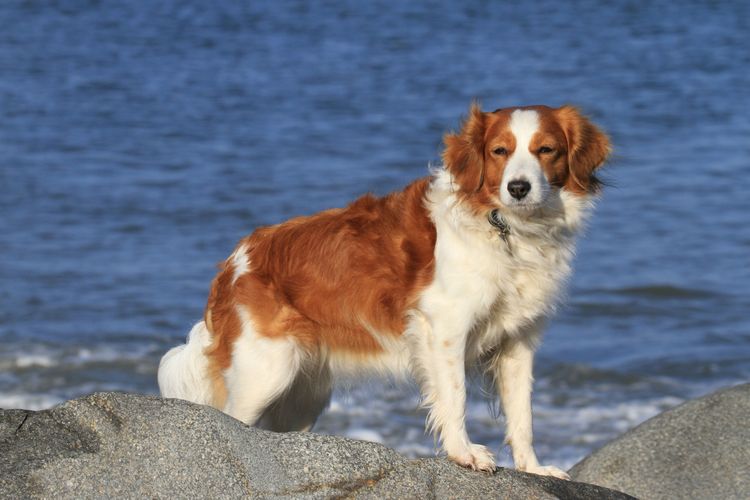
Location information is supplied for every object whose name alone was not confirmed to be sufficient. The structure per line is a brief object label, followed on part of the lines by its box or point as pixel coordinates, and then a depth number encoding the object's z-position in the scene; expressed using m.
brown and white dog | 9.09
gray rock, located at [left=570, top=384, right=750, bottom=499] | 10.88
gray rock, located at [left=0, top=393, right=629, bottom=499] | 7.62
